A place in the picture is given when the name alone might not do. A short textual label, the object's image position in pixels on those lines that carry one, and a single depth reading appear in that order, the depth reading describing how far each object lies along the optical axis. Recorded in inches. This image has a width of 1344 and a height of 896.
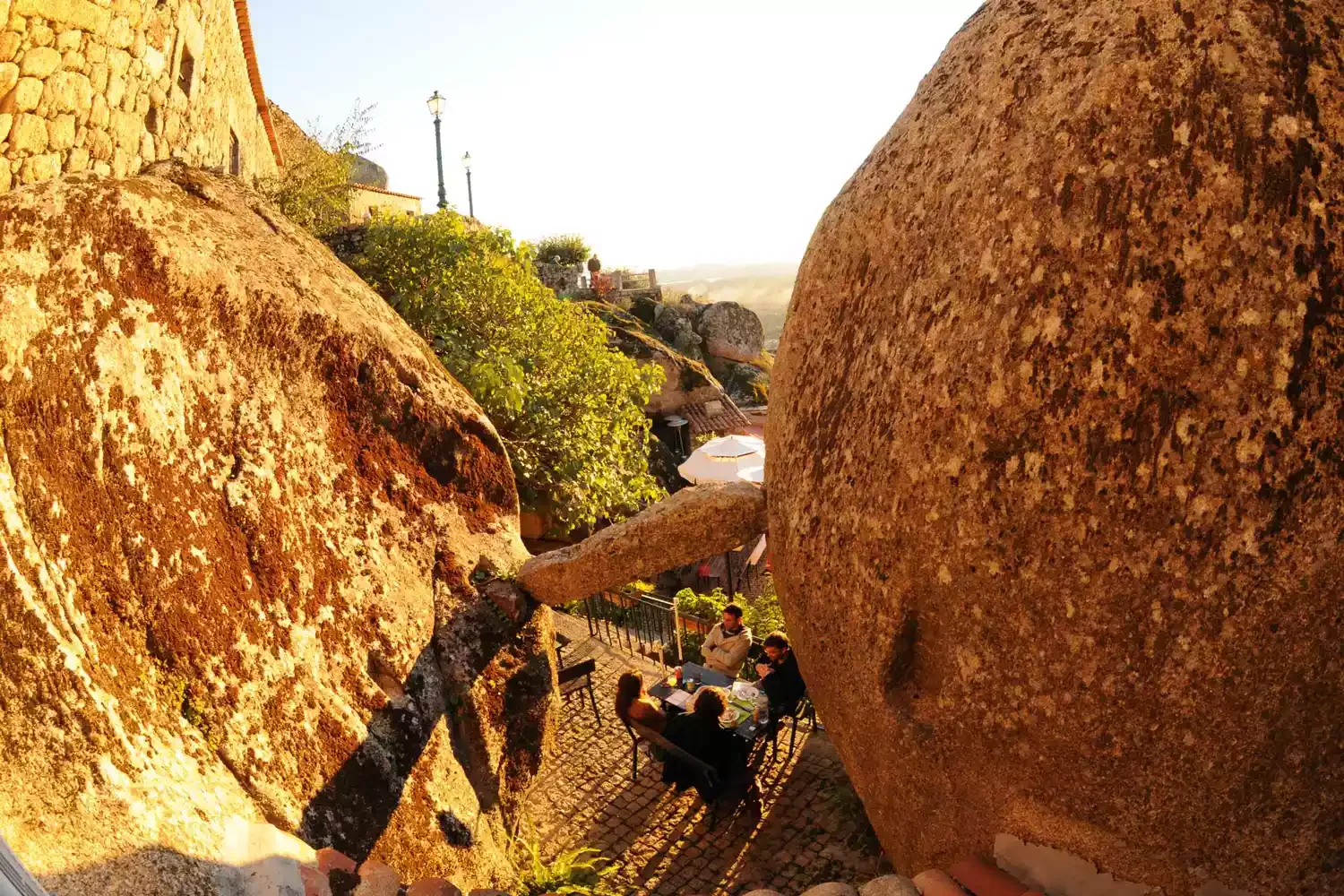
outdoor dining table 308.7
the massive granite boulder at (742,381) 1083.3
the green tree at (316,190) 463.2
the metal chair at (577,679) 345.1
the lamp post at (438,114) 1059.3
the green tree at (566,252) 1137.4
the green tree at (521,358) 436.1
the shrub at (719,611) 429.1
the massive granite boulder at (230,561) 149.6
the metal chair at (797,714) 303.1
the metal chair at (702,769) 283.6
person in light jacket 351.3
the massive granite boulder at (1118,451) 135.0
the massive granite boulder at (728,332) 1112.2
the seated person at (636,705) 301.0
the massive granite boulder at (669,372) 891.4
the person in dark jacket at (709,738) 287.3
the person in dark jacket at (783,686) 306.7
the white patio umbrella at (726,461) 599.5
